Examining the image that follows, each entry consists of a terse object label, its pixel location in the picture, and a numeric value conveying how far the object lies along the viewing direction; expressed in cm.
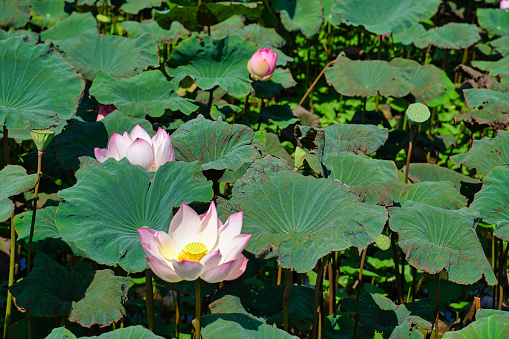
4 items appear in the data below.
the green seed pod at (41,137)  323
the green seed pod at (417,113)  434
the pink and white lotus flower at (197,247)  235
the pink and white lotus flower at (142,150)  329
